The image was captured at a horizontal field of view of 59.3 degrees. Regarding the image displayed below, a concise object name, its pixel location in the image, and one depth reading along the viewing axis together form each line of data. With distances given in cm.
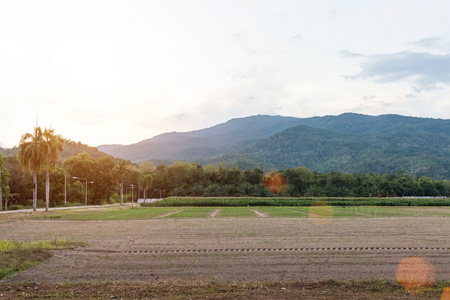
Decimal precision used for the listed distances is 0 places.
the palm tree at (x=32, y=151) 4791
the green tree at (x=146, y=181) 10953
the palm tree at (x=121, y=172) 9162
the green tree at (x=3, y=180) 5828
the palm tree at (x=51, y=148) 4869
